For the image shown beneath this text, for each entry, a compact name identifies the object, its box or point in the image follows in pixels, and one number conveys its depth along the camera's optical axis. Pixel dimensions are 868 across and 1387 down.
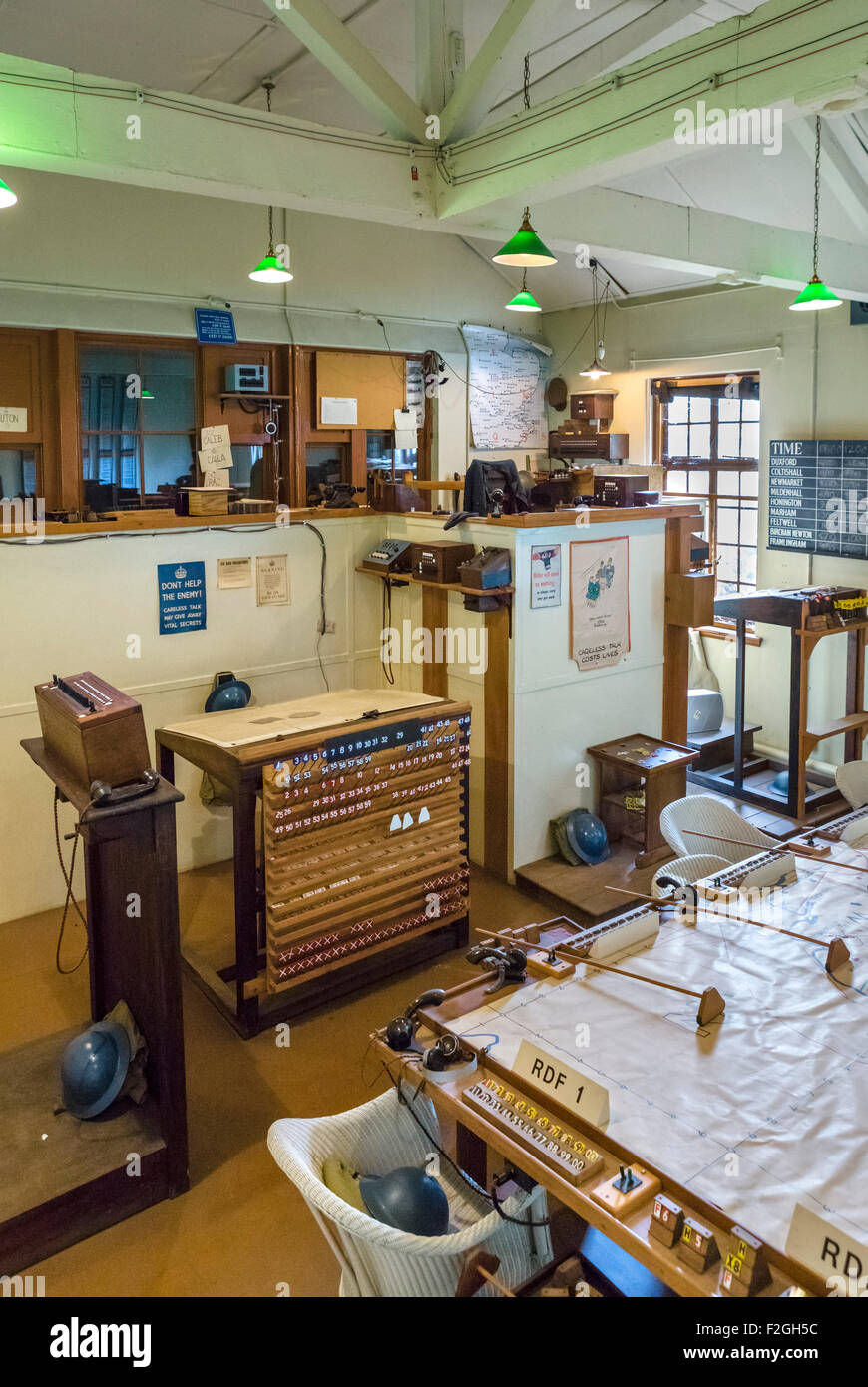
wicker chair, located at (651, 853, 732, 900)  3.54
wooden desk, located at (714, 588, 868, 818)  6.10
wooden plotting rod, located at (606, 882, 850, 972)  2.61
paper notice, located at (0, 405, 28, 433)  6.17
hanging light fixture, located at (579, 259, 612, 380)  8.02
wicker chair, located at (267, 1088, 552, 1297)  1.96
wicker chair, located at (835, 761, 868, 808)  4.27
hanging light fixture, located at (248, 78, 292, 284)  5.57
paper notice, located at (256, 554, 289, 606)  5.33
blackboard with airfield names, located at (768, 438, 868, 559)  6.51
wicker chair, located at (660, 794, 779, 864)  3.78
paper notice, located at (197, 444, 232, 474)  5.16
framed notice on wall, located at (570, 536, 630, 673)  5.13
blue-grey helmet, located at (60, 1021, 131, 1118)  3.01
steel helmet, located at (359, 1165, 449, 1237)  2.14
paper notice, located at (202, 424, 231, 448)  5.14
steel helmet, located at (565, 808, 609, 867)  5.15
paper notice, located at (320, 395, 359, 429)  7.57
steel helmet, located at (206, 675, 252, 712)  5.09
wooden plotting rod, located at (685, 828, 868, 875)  3.26
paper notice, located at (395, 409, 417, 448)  7.84
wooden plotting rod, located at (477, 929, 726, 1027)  2.39
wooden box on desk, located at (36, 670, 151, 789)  2.92
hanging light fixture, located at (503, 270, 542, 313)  5.21
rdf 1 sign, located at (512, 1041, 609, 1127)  2.06
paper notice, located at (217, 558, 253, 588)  5.20
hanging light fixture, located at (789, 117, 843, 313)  4.93
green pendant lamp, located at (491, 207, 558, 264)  3.99
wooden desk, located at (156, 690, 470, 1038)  3.75
